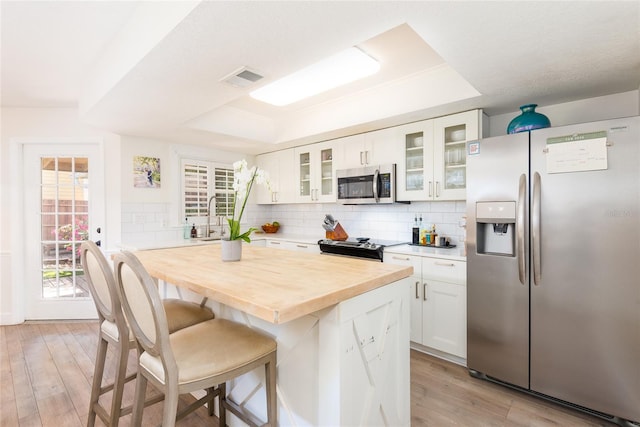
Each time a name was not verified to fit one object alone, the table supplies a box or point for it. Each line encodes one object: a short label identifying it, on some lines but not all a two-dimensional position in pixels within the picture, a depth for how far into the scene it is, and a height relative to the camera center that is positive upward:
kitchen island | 1.20 -0.53
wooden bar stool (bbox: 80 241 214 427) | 1.47 -0.58
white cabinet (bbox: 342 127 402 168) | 3.27 +0.68
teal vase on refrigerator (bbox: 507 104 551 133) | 2.33 +0.67
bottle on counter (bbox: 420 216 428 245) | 3.24 -0.27
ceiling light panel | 2.40 +1.15
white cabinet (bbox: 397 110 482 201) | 2.82 +0.53
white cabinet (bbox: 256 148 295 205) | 4.34 +0.54
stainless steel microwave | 3.28 +0.29
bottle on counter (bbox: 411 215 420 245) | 3.32 -0.25
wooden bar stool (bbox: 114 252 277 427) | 1.11 -0.57
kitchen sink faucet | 4.16 -0.11
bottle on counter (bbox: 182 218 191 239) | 3.98 -0.24
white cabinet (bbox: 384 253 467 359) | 2.53 -0.79
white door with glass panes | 3.60 -0.09
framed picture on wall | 3.67 +0.49
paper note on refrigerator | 1.85 +0.33
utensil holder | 3.64 -0.27
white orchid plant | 1.79 +0.20
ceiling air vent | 2.03 +0.92
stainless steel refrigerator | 1.80 -0.35
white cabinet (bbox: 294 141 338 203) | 3.89 +0.51
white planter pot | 1.90 -0.24
